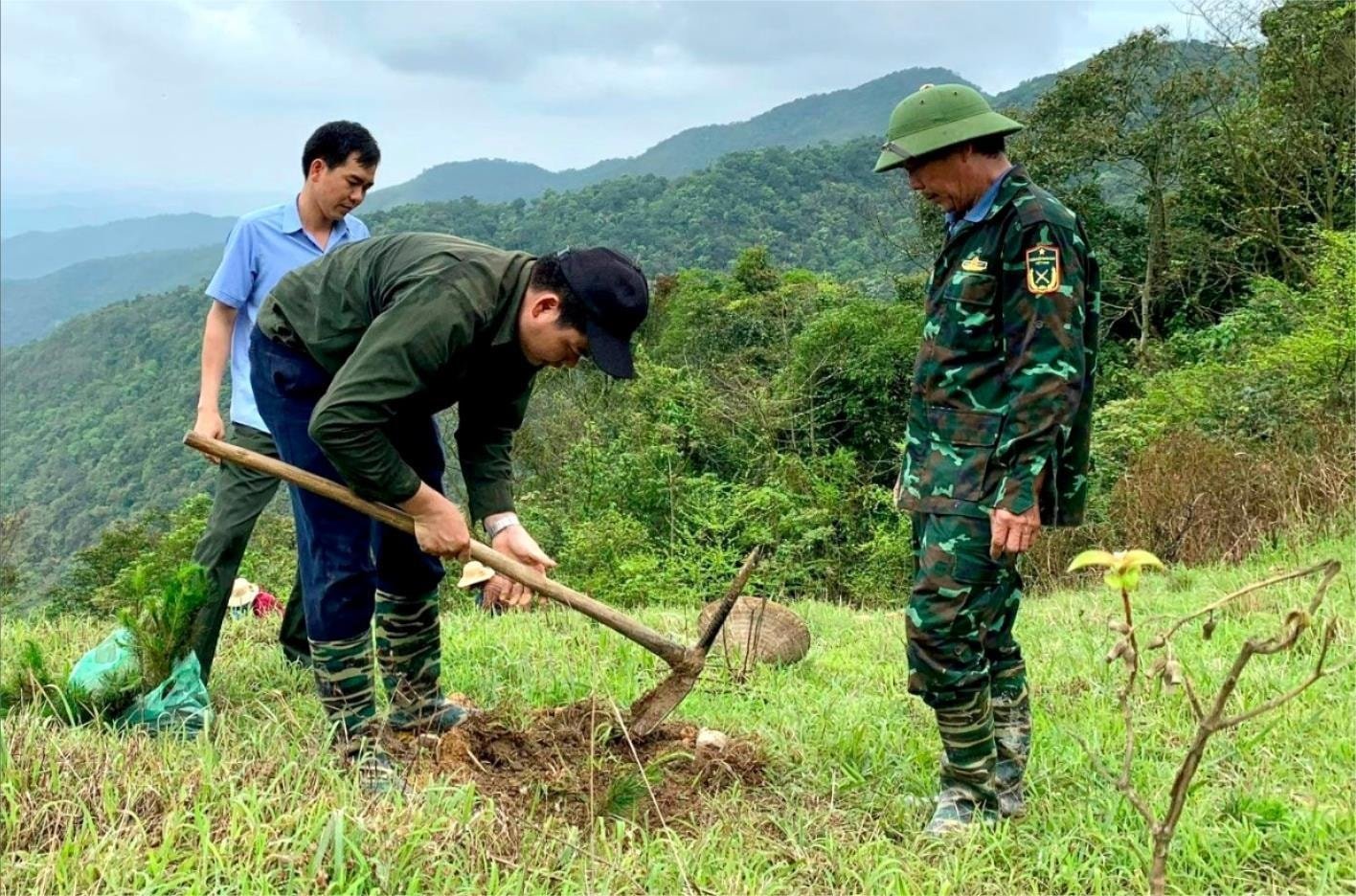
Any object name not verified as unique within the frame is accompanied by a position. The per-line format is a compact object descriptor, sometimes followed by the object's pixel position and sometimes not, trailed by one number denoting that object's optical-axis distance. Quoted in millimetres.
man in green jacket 2541
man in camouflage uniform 2570
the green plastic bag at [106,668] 3248
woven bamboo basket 4641
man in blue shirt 3596
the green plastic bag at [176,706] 3195
